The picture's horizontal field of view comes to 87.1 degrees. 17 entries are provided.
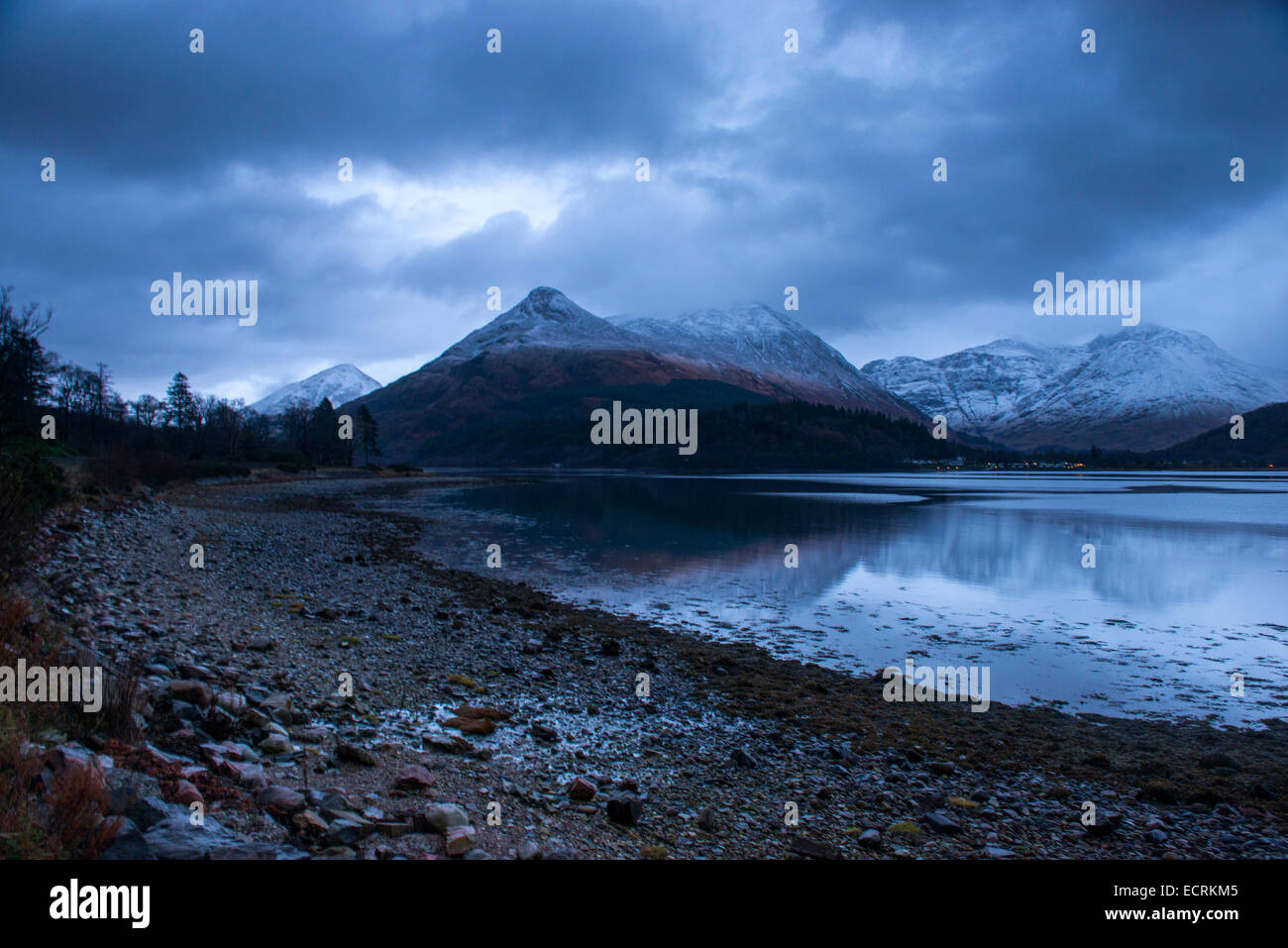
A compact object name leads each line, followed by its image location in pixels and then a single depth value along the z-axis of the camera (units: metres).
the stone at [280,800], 6.08
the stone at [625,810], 7.19
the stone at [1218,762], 9.80
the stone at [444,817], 6.25
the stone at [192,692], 8.33
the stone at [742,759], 9.24
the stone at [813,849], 6.83
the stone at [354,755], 7.86
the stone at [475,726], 9.73
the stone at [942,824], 7.51
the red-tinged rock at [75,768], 5.27
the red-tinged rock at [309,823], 5.77
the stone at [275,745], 7.70
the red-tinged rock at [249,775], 6.58
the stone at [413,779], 7.32
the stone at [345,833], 5.74
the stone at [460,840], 5.93
